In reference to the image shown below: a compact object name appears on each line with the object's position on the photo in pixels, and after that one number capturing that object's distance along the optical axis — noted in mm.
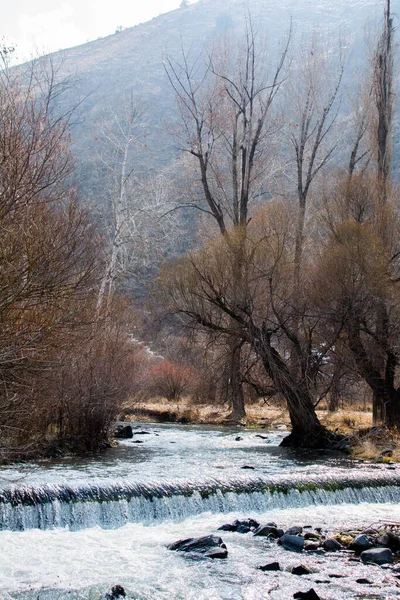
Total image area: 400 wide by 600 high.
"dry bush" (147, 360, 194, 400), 32531
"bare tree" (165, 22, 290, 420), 24375
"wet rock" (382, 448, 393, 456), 14617
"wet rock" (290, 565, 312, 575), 7062
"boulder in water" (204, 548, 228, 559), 7680
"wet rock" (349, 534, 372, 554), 8042
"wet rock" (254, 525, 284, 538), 8648
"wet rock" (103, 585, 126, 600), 6316
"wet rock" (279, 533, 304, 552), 8047
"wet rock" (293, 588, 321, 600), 6261
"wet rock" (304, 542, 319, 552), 8039
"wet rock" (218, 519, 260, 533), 8984
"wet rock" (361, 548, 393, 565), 7566
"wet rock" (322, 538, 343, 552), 8026
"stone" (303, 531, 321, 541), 8516
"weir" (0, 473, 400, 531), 9086
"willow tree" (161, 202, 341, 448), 16344
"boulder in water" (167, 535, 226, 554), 7961
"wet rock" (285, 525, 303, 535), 8602
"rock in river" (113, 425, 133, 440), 18453
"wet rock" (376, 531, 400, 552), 8109
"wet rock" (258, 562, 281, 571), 7234
